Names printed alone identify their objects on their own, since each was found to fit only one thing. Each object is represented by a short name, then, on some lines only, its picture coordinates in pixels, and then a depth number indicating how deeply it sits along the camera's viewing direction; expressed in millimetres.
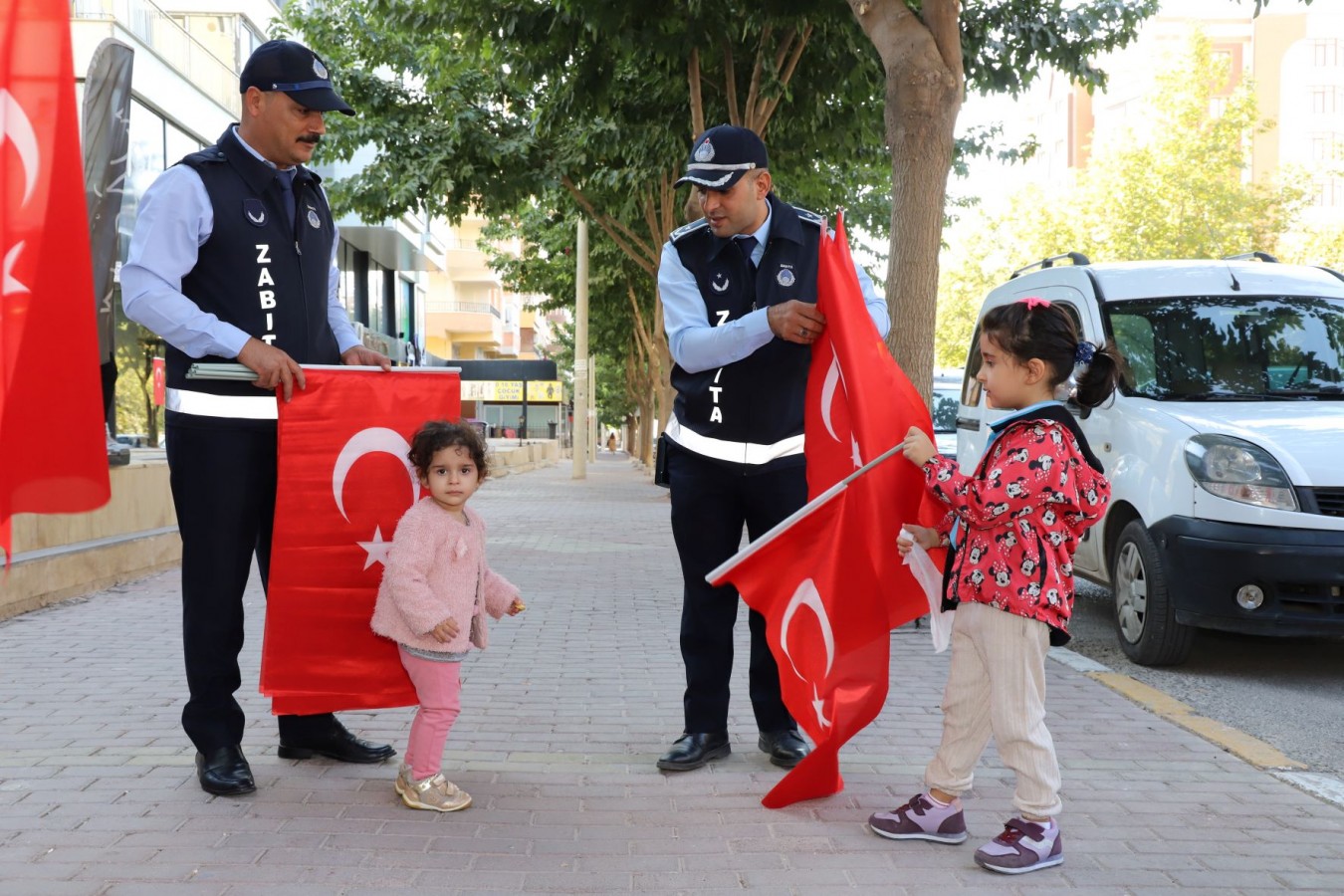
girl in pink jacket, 4090
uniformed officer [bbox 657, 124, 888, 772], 4387
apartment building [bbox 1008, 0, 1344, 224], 70812
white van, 6375
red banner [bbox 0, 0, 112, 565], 2420
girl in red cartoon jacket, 3615
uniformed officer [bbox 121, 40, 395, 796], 4164
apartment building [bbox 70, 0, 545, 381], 19422
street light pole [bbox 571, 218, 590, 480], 28834
